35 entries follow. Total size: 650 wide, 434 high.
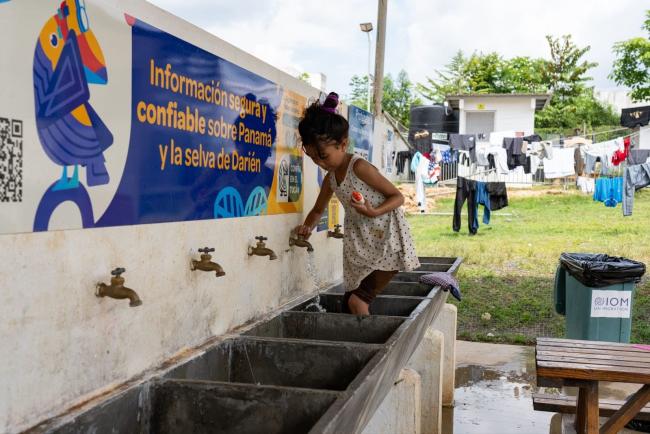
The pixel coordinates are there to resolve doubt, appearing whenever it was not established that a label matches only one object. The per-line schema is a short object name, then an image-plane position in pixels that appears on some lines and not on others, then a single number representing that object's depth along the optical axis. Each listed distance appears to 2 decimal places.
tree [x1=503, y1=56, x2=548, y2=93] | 31.67
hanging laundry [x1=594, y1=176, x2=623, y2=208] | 12.15
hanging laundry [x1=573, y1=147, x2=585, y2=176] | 13.33
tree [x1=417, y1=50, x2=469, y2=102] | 33.97
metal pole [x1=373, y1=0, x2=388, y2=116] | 9.23
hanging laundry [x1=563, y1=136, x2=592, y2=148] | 13.43
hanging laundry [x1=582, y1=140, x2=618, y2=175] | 12.66
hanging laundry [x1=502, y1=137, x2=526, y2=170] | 13.08
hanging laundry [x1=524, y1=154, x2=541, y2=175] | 13.32
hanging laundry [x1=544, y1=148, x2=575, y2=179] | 13.41
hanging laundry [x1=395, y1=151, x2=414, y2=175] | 16.00
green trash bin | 5.24
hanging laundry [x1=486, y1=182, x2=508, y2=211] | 11.91
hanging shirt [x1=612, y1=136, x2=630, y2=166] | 12.20
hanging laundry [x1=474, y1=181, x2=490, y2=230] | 11.92
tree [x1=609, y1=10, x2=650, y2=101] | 21.33
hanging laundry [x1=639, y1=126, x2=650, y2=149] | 19.19
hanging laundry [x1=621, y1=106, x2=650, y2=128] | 13.40
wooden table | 3.20
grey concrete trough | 2.12
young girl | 3.33
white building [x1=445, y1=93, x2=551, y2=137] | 21.84
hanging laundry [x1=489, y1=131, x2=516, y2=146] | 13.36
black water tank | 23.42
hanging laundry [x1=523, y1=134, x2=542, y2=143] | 13.26
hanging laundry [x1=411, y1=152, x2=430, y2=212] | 14.13
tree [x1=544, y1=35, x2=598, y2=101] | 30.89
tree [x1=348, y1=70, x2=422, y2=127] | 39.03
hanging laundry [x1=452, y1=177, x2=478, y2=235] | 11.84
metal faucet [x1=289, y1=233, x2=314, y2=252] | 3.80
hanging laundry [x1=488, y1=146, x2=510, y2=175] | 13.23
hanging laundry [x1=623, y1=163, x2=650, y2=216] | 11.17
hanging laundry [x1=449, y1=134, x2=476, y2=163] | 13.36
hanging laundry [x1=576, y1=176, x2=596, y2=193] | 14.36
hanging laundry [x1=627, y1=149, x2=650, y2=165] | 11.62
